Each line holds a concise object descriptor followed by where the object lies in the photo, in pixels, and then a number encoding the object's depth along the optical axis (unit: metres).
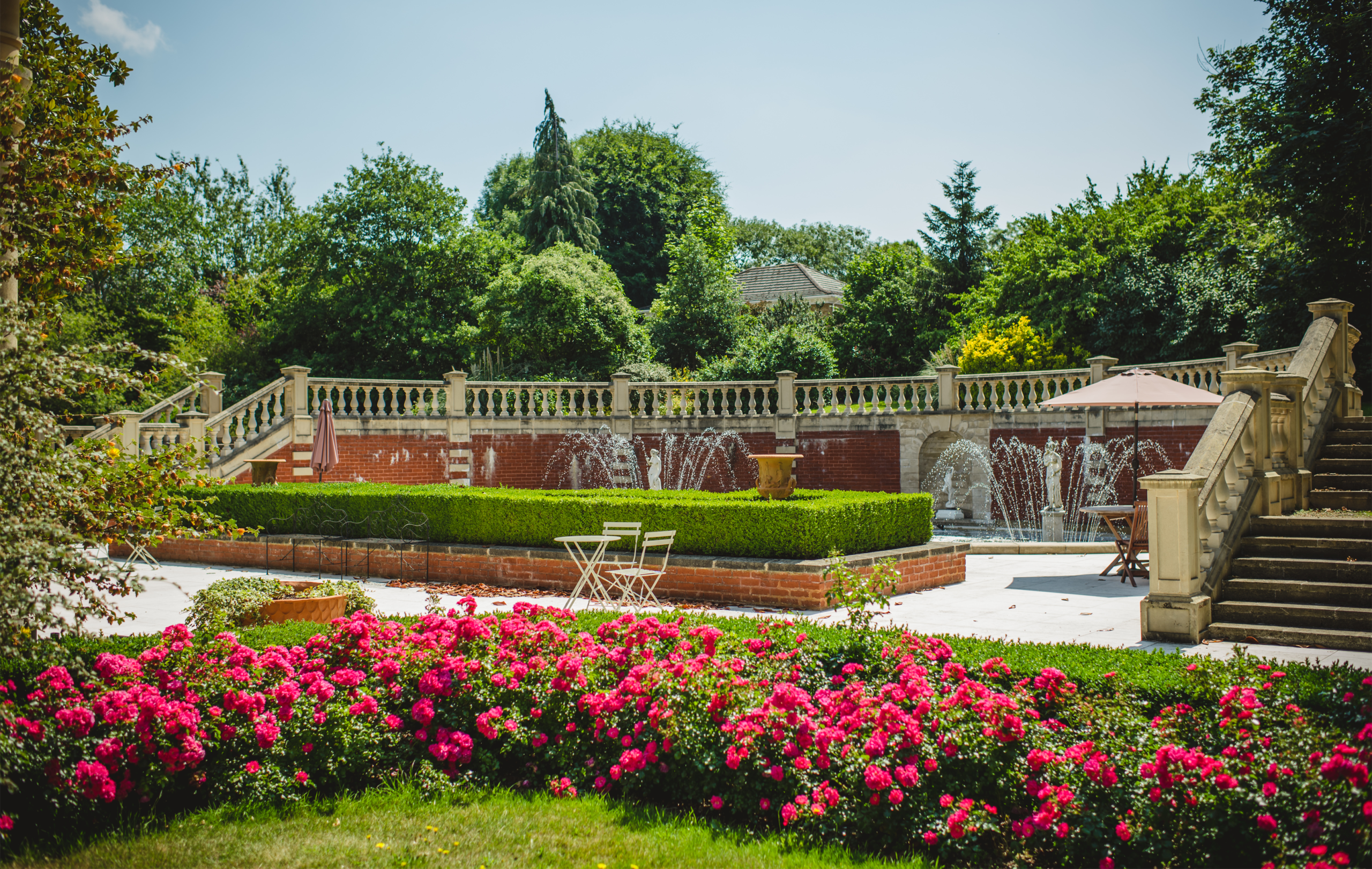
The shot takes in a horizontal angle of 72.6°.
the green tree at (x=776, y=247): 65.44
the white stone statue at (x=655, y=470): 21.12
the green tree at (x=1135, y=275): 24.50
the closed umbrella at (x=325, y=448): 16.59
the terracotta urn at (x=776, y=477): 12.04
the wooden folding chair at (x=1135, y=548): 11.73
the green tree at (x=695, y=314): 31.44
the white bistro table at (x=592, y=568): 9.94
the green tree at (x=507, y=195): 37.38
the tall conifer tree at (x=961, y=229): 38.53
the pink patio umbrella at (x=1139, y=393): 12.51
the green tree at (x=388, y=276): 29.70
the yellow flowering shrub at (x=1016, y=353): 25.95
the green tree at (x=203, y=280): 31.64
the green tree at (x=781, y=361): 27.81
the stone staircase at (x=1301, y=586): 7.75
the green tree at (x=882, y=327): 34.97
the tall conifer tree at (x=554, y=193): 35.88
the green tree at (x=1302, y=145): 17.91
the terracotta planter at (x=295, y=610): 7.80
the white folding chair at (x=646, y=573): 10.04
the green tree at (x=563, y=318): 27.61
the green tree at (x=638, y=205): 44.12
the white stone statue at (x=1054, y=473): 19.00
